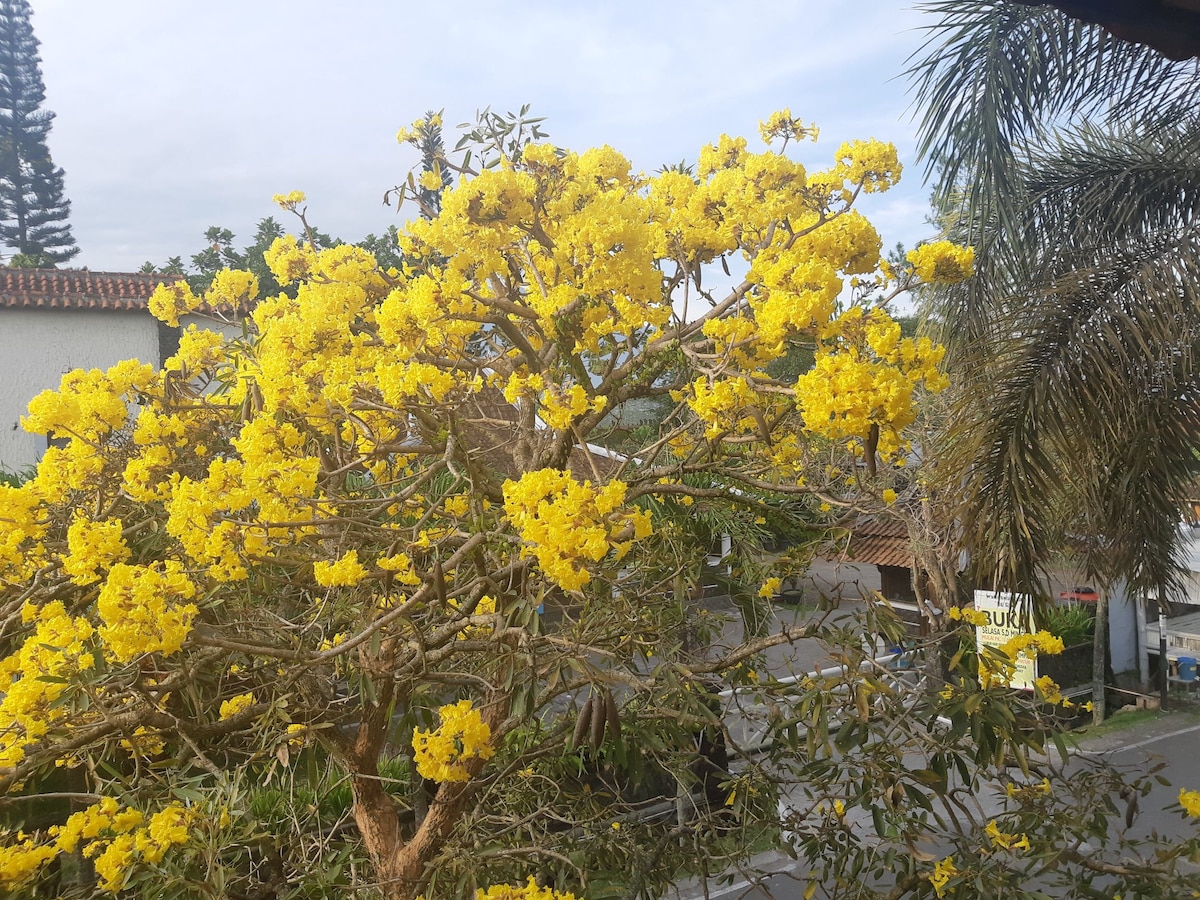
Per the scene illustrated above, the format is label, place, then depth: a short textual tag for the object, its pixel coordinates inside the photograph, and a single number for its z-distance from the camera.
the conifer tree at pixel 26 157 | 18.94
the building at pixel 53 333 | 9.02
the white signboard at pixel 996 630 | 5.54
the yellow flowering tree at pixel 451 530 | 1.87
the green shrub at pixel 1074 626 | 8.88
